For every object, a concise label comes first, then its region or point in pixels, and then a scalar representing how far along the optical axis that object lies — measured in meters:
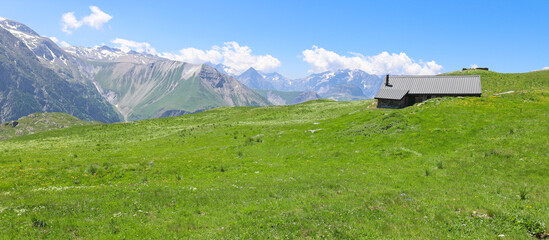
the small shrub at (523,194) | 14.03
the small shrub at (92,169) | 23.58
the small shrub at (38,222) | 11.75
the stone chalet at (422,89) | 62.12
